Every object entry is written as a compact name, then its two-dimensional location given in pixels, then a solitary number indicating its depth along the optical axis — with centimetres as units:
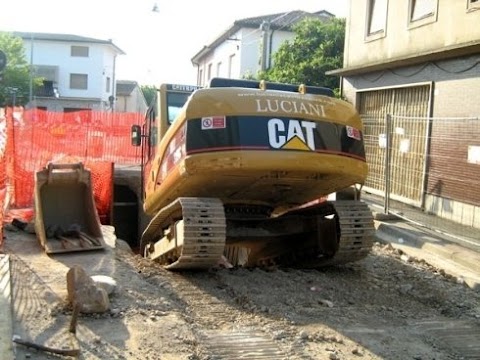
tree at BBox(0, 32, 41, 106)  4422
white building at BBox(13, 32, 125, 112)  5559
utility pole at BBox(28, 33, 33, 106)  4368
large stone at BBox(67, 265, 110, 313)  499
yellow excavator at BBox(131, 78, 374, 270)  597
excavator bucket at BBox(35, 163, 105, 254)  834
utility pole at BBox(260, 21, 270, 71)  2581
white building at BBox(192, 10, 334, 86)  3041
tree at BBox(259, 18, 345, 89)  2178
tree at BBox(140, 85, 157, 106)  8746
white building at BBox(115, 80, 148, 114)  7138
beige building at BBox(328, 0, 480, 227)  1015
